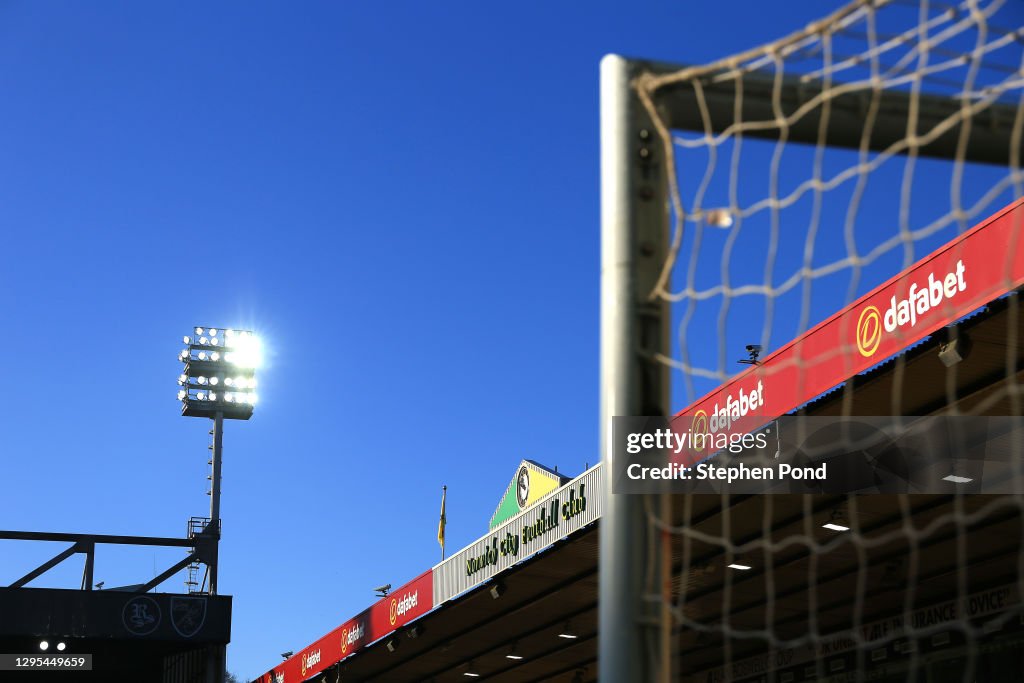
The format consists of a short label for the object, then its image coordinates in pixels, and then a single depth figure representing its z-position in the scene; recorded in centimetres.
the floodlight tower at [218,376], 3994
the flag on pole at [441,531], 3012
